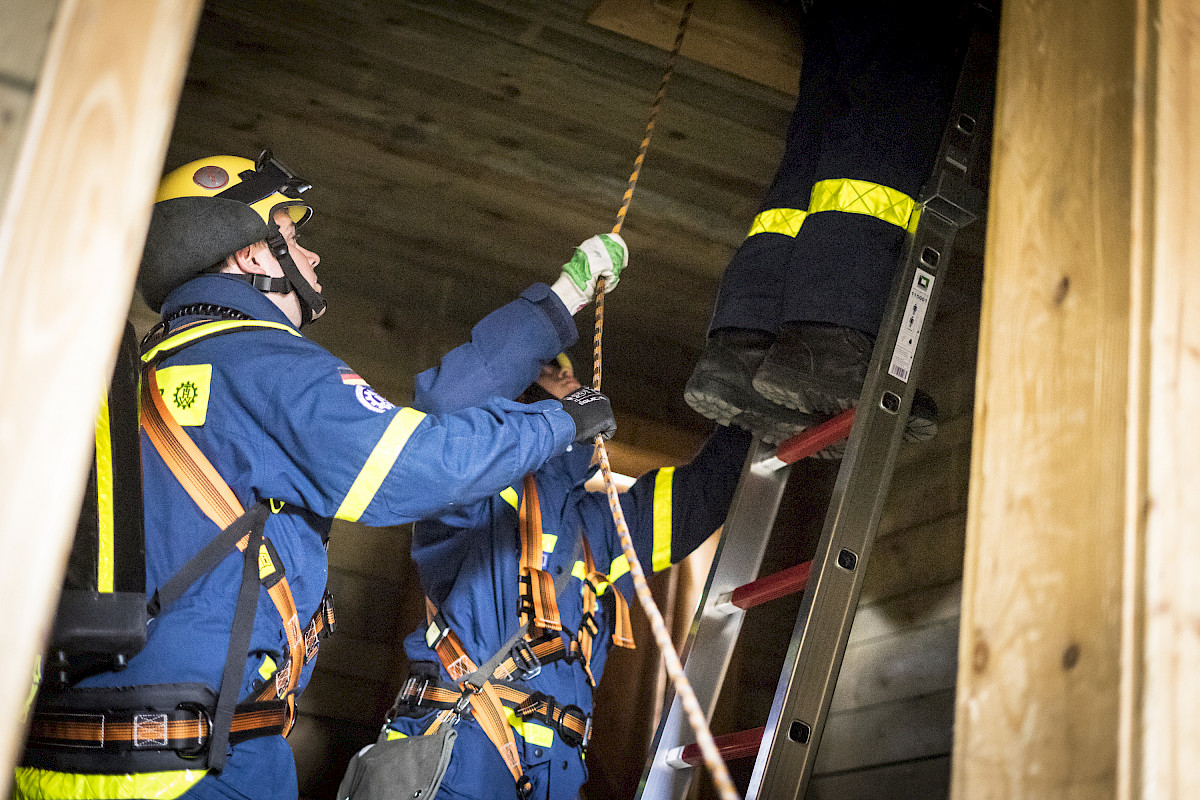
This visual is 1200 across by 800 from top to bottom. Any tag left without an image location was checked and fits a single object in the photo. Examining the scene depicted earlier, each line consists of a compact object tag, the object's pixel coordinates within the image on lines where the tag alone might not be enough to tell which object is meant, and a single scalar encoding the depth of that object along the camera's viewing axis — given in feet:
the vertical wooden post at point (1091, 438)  2.95
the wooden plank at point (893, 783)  8.75
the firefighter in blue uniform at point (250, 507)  5.69
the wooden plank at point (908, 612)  9.42
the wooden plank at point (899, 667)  9.23
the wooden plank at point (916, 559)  9.66
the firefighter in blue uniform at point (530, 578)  8.51
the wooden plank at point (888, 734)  8.99
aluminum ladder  5.90
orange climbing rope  3.62
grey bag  7.82
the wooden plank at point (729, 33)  8.35
